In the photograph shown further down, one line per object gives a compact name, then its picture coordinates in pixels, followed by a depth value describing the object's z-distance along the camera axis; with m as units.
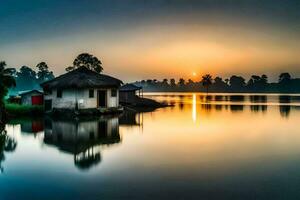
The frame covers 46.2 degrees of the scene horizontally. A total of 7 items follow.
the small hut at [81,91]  34.91
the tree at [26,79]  142.75
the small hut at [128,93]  53.76
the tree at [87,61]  78.81
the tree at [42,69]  109.88
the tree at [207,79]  129.62
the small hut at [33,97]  37.69
